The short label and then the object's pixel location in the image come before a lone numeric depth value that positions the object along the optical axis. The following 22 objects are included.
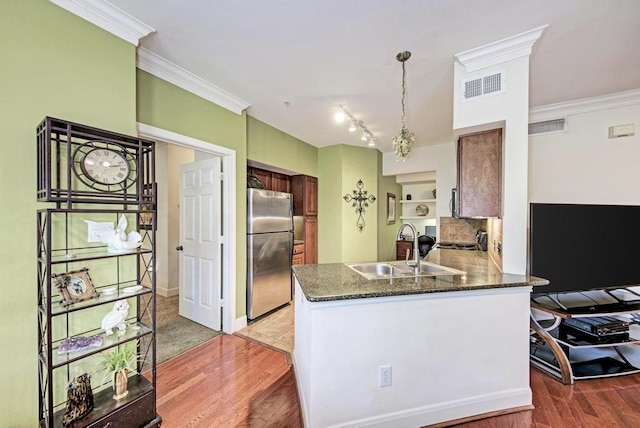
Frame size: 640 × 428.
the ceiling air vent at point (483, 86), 1.95
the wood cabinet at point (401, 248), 5.82
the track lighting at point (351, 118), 3.00
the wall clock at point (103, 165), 1.48
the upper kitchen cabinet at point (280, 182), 4.43
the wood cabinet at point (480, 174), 2.08
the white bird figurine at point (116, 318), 1.54
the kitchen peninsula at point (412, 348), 1.50
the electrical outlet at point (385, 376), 1.57
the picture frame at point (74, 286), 1.38
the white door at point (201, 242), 2.96
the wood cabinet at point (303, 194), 4.56
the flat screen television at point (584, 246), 2.10
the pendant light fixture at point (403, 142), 2.25
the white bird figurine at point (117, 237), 1.54
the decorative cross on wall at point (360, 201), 4.76
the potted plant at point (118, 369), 1.50
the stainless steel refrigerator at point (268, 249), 3.24
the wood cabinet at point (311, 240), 4.61
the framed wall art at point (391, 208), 5.68
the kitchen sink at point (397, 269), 2.08
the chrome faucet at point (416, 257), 2.03
